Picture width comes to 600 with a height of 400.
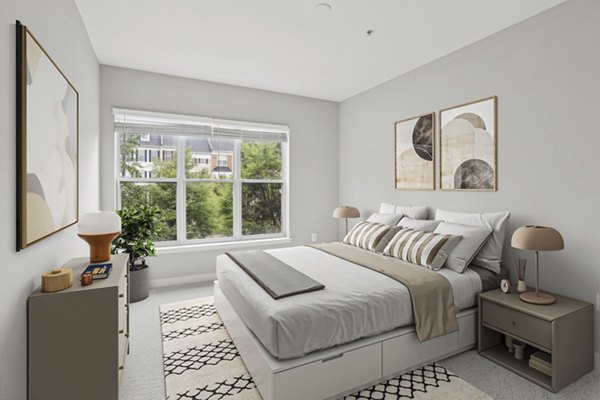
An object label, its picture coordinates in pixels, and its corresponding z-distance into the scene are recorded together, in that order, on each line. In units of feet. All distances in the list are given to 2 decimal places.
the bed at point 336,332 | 6.14
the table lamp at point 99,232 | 6.95
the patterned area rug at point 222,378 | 6.72
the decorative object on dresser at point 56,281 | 5.26
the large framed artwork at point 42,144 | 4.82
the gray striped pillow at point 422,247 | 9.00
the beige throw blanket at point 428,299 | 7.48
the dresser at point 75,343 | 5.08
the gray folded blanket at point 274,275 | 7.23
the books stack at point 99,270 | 6.01
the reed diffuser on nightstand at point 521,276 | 8.12
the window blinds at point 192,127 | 12.77
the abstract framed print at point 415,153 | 12.03
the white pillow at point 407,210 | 12.02
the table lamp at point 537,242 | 7.33
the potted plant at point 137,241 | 11.59
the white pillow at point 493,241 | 9.09
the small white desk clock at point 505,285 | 8.17
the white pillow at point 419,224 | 10.84
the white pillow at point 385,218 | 12.36
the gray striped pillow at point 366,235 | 11.35
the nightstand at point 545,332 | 6.84
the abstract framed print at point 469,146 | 9.93
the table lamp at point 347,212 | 14.57
